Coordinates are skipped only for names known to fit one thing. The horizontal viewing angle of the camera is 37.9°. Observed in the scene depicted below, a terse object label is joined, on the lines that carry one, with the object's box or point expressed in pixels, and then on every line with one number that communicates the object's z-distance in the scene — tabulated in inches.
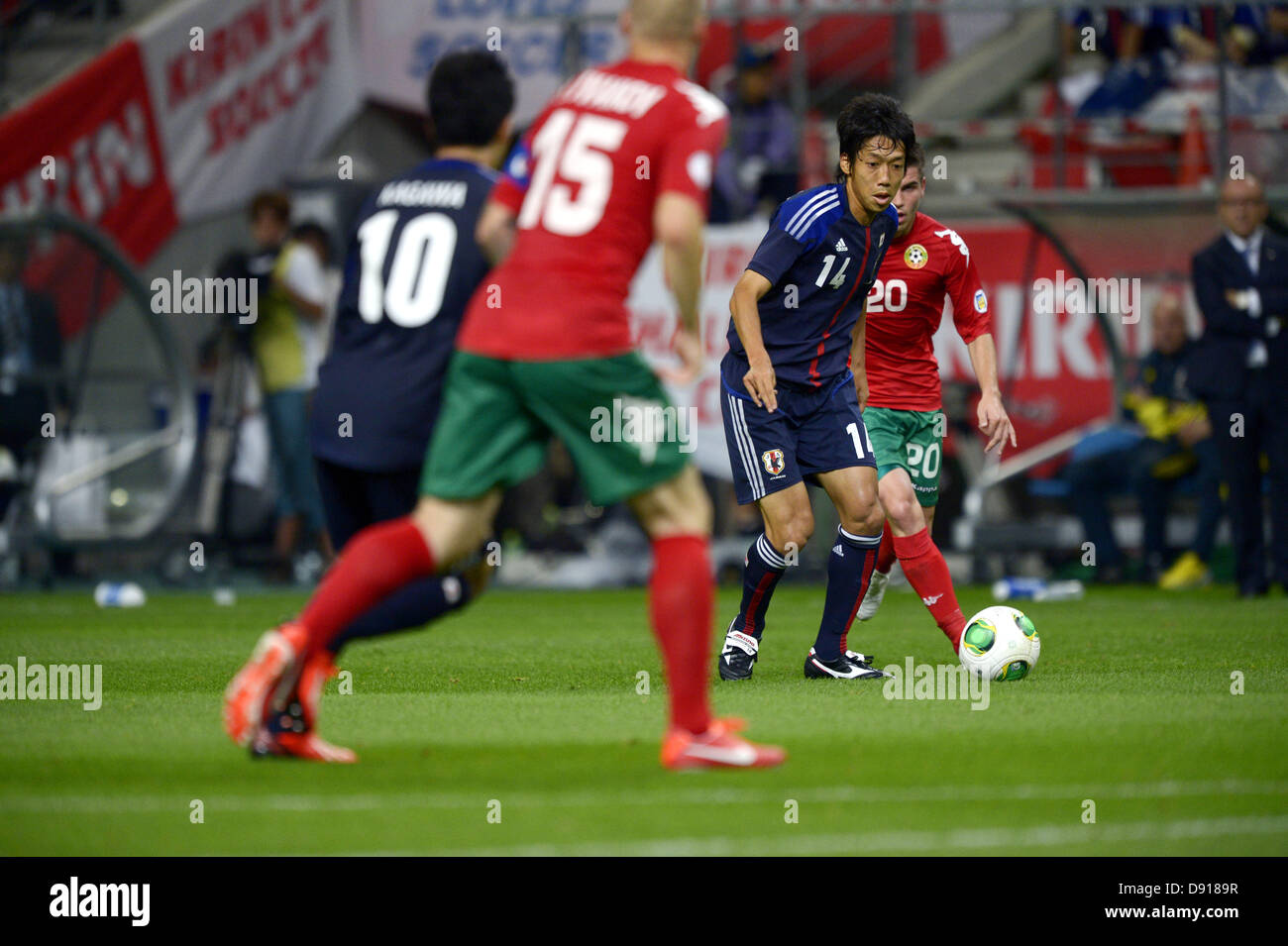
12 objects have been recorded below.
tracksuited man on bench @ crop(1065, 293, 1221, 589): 583.8
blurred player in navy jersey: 224.5
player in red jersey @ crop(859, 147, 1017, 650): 322.7
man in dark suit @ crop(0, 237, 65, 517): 591.8
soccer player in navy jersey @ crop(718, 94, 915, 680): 303.9
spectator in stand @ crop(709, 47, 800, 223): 642.8
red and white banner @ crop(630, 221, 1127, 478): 611.5
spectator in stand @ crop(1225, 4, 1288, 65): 671.8
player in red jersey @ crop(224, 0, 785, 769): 199.0
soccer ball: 300.8
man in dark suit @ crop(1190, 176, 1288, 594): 513.3
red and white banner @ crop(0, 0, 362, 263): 663.8
